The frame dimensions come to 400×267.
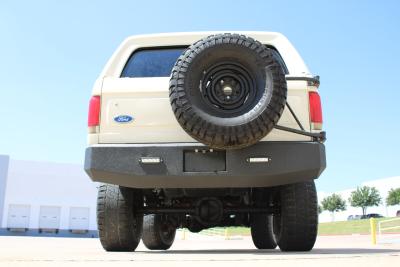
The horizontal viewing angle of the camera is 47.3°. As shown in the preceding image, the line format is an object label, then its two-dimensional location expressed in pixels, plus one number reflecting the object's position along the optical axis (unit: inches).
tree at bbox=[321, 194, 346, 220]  4037.9
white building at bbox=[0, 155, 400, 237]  2059.7
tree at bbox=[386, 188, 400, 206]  3272.6
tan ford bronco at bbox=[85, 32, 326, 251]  147.8
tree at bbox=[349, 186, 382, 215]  3577.8
